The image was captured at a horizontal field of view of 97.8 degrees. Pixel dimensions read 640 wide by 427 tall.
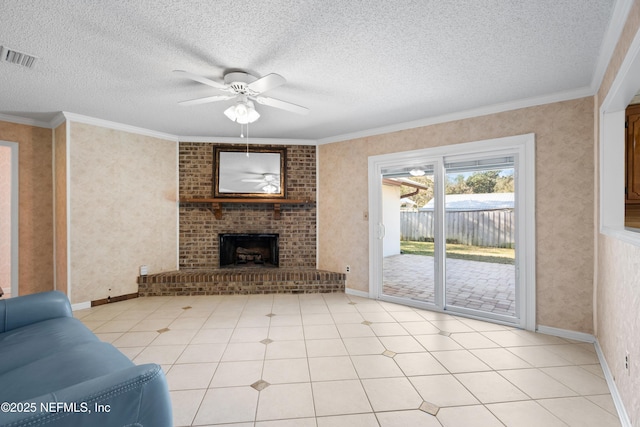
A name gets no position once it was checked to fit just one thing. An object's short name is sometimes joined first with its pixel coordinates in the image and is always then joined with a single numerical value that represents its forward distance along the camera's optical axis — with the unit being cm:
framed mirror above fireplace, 479
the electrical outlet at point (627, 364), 169
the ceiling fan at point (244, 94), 230
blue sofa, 96
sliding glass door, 321
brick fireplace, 460
